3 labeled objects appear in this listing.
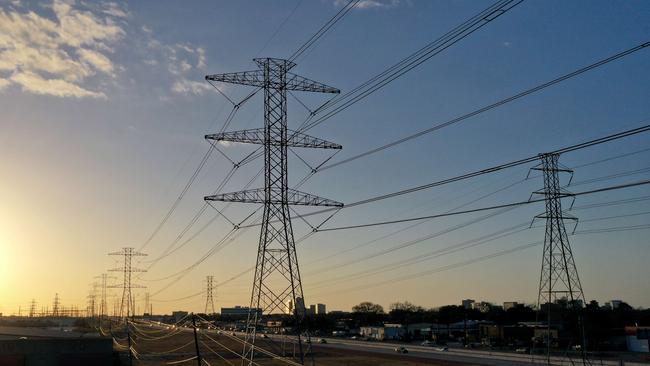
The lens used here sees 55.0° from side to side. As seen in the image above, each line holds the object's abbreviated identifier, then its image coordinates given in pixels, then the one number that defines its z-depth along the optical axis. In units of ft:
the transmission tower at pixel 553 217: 199.11
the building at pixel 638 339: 374.02
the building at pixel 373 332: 537.48
